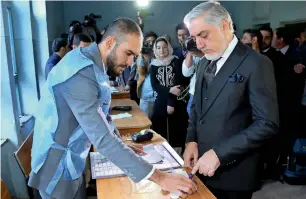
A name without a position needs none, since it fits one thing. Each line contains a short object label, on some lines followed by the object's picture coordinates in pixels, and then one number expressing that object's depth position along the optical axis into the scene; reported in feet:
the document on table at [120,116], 7.66
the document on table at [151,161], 4.11
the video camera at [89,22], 15.56
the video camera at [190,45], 6.66
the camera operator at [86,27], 12.43
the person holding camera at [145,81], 10.93
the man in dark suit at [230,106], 3.70
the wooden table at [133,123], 6.80
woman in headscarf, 10.15
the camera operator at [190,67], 9.03
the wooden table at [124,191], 3.54
